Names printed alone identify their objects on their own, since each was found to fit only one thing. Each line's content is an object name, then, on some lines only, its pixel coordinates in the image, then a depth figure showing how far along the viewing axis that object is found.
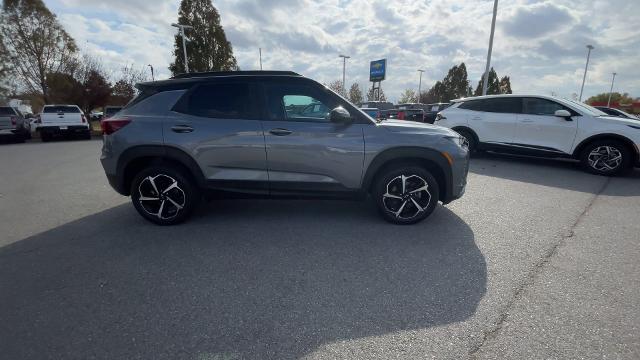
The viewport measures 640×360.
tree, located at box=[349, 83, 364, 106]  57.28
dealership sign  45.06
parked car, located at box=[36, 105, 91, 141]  14.54
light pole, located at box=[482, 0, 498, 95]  18.02
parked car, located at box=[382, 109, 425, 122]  17.12
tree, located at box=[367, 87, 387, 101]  56.57
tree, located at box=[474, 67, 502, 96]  55.53
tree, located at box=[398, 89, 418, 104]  68.38
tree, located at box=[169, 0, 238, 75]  30.50
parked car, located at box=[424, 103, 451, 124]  16.42
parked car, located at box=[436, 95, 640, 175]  6.57
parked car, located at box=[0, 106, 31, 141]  13.98
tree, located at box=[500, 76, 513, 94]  61.71
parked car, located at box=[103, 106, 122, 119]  20.97
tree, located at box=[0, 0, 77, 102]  22.22
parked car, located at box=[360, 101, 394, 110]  25.17
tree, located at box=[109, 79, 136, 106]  25.95
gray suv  3.73
